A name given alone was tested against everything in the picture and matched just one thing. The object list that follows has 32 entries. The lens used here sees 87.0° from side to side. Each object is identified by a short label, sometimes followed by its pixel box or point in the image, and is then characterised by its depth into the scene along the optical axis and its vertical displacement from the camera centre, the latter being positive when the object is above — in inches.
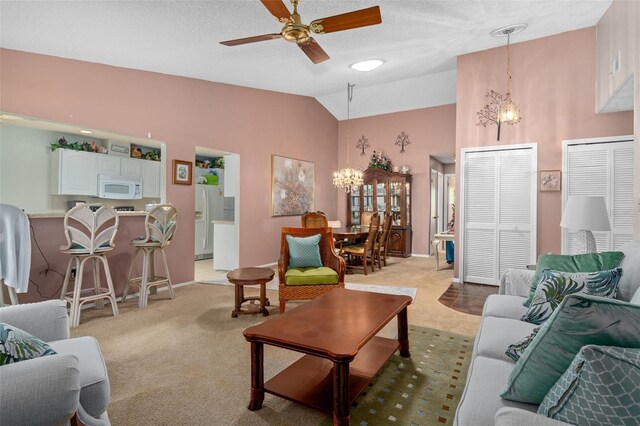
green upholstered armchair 136.9 -28.1
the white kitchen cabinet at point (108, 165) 212.2 +27.8
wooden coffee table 65.8 -28.8
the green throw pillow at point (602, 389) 33.9 -18.5
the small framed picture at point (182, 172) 185.5 +20.8
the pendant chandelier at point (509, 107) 164.4 +54.5
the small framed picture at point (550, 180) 176.7 +16.9
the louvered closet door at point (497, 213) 184.5 -0.7
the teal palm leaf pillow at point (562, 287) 70.6 -16.3
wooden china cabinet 298.8 +9.6
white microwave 212.2 +13.6
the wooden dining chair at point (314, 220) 239.5 -7.3
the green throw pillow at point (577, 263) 78.5 -12.6
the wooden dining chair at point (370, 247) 223.6 -25.5
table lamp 113.8 -2.1
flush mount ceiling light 192.2 +84.9
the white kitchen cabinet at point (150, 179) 243.4 +21.9
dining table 225.9 -15.6
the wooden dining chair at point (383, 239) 247.9 -21.8
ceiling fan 100.4 +59.3
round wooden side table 134.2 -29.1
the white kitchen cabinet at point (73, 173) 195.0 +21.0
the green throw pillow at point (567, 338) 39.3 -15.1
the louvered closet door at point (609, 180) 163.3 +16.3
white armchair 38.3 -22.6
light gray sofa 43.5 -25.9
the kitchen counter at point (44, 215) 131.9 -3.0
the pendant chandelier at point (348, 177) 271.1 +27.3
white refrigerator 277.0 -4.2
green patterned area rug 71.3 -43.5
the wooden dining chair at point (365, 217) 312.7 -6.7
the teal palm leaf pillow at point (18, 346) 44.3 -19.3
